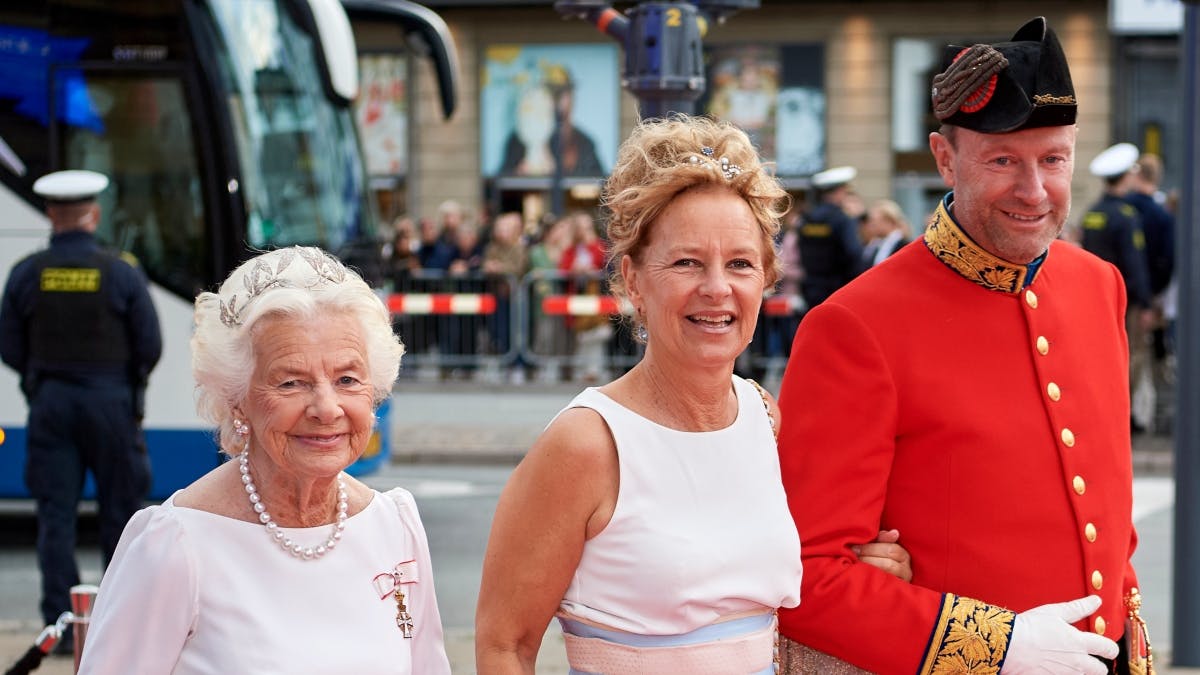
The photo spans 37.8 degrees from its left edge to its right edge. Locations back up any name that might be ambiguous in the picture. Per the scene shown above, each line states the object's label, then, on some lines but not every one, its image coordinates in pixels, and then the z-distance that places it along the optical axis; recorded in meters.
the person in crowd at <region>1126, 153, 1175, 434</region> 13.99
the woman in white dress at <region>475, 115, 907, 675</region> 2.77
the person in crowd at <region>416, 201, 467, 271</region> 18.98
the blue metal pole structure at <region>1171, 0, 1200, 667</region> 6.62
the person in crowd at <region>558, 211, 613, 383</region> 18.06
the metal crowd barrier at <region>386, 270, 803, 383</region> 18.09
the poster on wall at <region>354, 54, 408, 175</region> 27.45
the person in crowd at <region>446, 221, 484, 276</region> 18.86
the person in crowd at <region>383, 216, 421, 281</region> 18.62
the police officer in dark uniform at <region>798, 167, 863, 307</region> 14.45
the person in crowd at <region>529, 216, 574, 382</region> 18.25
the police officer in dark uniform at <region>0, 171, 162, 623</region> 7.66
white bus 9.53
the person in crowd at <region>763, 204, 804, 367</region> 17.42
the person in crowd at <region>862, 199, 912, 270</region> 13.73
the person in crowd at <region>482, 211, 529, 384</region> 18.33
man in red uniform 2.92
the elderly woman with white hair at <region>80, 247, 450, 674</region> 2.69
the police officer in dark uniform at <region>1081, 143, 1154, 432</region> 13.60
